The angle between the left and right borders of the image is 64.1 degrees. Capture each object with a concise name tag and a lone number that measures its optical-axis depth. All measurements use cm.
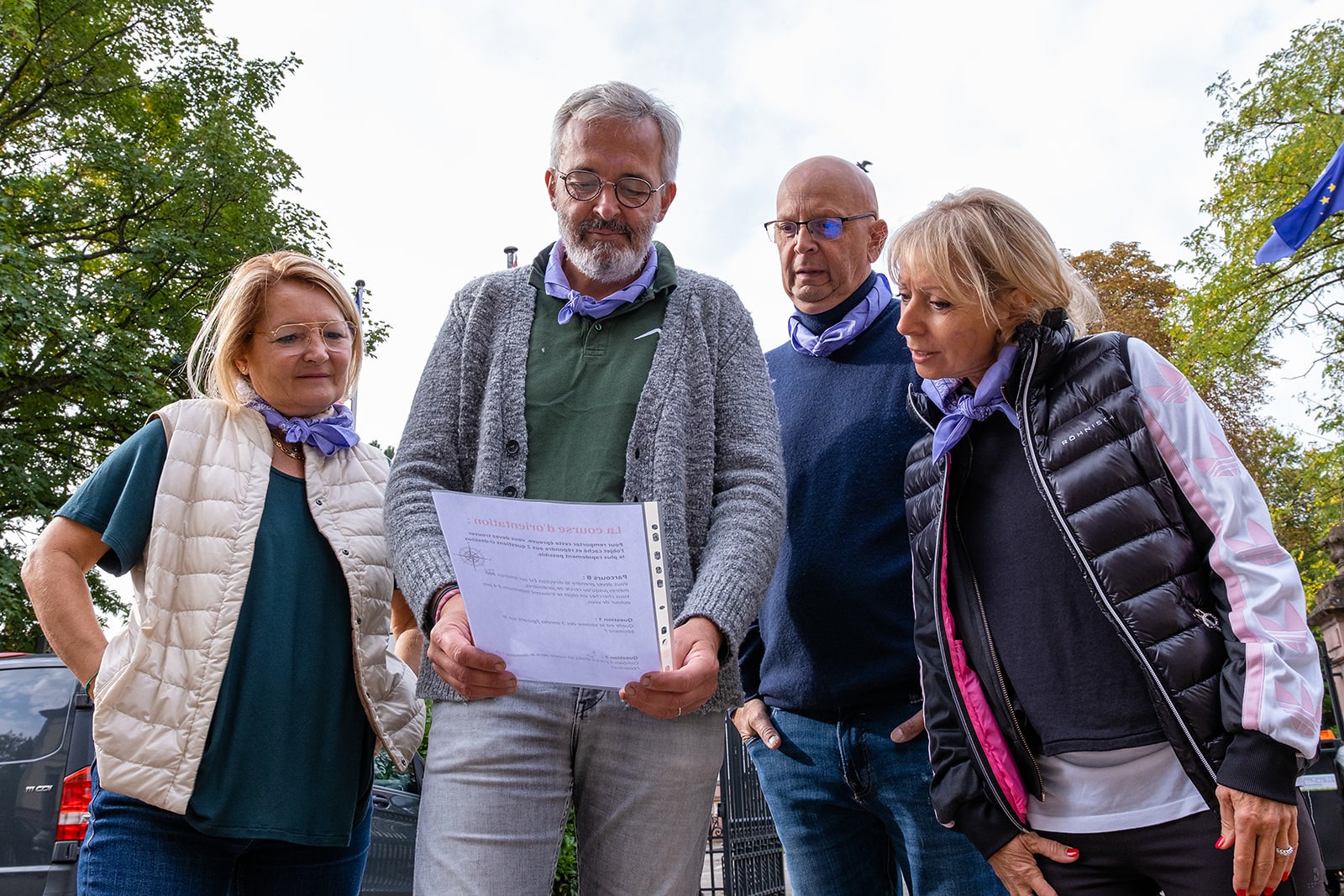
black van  475
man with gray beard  192
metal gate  755
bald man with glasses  265
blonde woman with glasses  223
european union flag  1048
